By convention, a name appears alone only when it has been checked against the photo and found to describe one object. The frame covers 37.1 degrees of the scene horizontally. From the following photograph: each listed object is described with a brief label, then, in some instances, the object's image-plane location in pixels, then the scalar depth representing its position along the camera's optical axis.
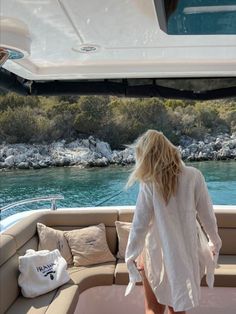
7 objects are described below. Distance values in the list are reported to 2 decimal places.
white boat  1.75
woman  1.63
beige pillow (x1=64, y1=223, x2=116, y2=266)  2.80
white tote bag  2.22
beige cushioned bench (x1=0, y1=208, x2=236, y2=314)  2.07
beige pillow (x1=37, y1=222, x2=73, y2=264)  2.77
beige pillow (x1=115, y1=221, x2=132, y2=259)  2.90
